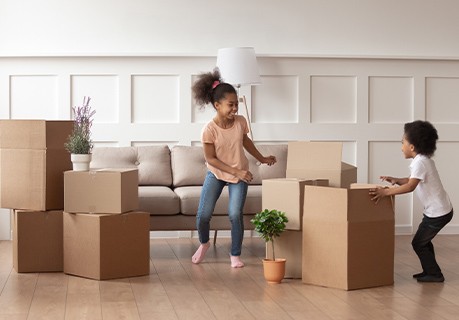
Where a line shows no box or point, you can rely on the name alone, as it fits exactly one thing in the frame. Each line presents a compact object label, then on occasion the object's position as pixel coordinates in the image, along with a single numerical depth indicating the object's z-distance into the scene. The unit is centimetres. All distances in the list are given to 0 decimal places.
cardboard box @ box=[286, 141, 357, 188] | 554
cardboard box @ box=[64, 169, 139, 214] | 508
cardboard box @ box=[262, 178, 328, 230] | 507
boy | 504
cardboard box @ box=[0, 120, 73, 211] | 527
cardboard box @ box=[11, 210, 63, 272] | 530
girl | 545
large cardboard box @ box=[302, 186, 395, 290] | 471
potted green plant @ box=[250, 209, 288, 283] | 495
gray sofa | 607
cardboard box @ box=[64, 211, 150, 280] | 507
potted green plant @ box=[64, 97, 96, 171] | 521
